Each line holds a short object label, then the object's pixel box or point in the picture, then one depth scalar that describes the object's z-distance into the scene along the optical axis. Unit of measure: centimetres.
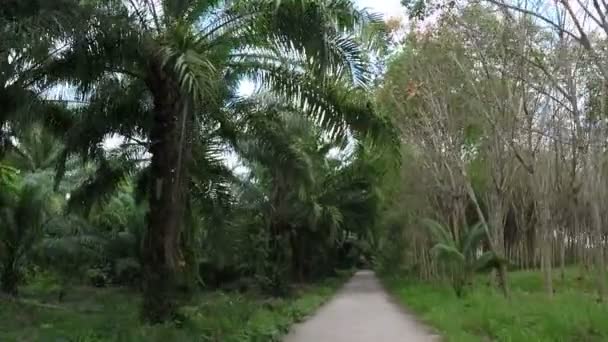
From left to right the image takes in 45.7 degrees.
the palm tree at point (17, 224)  2120
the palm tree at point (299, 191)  1459
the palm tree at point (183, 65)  1041
